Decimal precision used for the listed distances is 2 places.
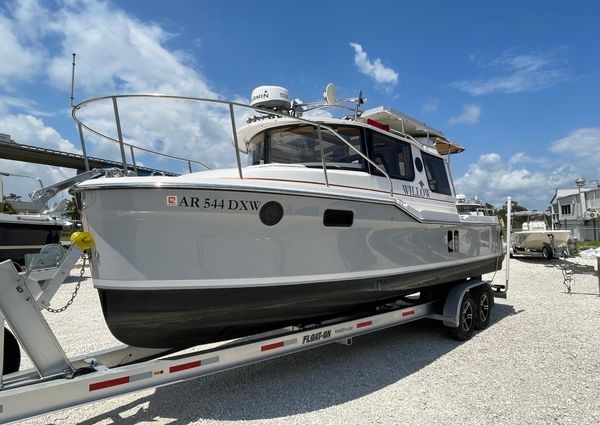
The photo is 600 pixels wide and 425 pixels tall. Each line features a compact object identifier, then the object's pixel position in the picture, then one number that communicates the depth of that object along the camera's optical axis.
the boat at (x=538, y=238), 16.44
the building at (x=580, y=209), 29.45
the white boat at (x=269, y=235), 2.88
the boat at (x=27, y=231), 9.19
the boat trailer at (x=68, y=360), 2.50
